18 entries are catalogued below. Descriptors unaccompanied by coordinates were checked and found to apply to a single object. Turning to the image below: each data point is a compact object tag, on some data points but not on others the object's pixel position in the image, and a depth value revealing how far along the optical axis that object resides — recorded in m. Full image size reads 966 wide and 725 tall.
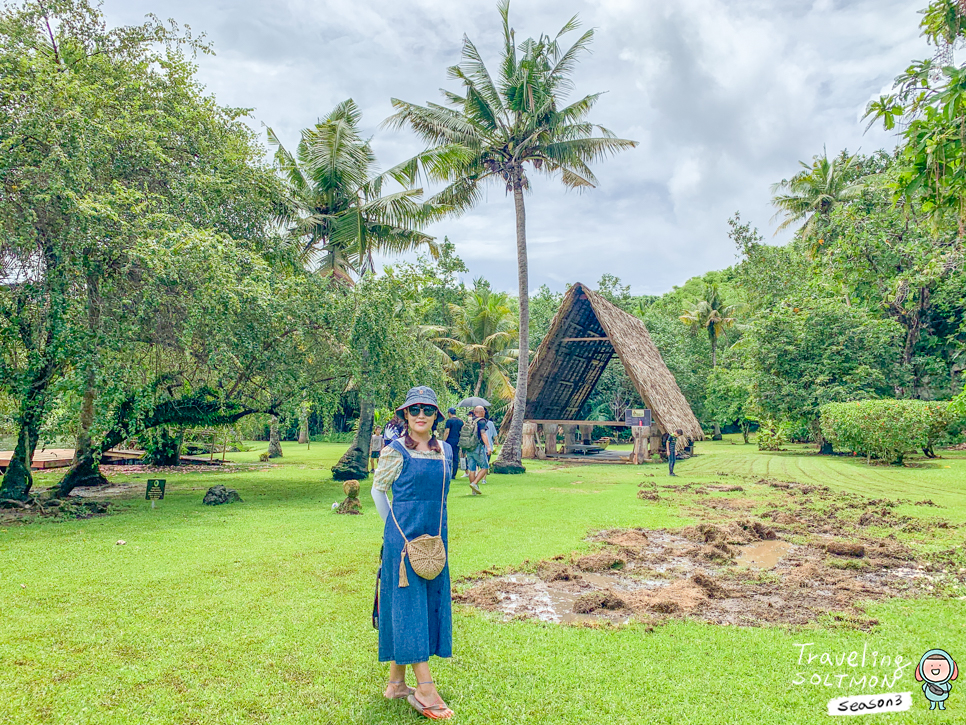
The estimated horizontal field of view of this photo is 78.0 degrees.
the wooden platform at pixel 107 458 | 16.12
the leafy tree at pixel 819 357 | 19.94
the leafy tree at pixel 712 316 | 38.25
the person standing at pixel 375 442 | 14.77
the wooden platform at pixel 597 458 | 19.50
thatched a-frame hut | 18.52
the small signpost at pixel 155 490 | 10.45
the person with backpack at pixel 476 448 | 11.59
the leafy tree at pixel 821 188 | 27.61
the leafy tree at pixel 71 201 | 8.15
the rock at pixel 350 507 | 9.21
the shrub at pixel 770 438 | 24.39
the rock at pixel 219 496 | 10.19
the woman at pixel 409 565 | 3.09
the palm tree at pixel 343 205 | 14.81
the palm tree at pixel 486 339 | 29.31
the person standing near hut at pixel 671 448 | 14.70
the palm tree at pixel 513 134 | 15.63
